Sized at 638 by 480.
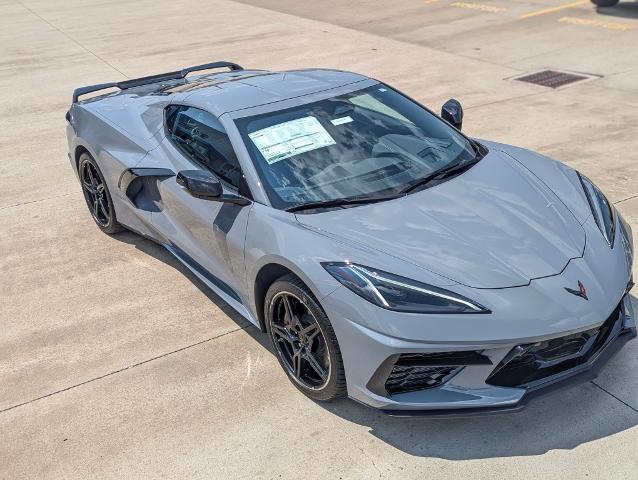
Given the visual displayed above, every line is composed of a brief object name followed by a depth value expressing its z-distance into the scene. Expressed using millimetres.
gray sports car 3270
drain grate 9477
